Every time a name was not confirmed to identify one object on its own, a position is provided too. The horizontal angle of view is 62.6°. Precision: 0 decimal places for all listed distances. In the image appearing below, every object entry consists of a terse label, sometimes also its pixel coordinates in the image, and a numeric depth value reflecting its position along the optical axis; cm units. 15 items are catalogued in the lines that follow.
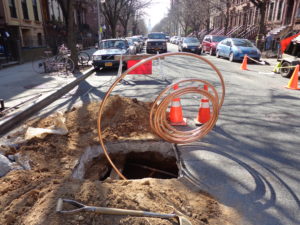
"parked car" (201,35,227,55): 2238
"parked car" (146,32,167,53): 2298
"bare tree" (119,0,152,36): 4079
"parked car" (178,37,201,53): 2293
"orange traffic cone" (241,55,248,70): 1366
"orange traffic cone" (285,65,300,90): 868
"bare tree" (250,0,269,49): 2009
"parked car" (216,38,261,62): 1641
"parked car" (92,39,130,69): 1296
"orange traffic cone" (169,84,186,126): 515
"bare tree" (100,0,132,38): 3001
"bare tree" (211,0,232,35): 3032
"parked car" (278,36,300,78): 1063
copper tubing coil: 427
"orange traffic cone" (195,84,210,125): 519
